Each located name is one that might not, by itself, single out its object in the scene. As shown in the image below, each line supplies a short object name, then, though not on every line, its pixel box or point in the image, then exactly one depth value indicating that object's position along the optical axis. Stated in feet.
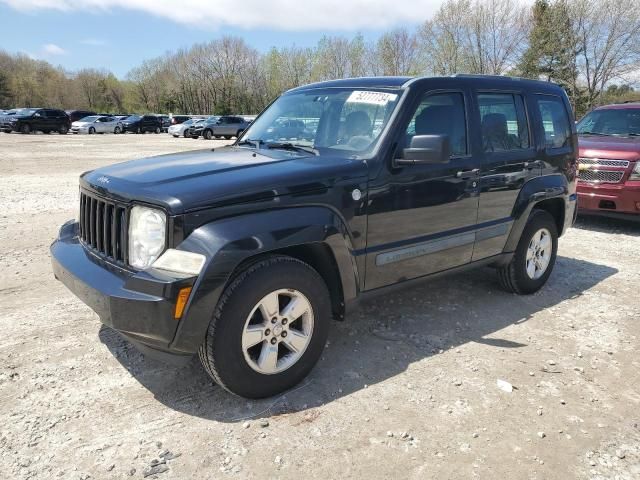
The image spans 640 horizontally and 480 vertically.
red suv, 25.26
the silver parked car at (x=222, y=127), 117.29
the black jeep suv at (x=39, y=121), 109.60
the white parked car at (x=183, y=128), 119.03
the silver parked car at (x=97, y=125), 125.70
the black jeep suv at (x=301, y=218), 9.10
